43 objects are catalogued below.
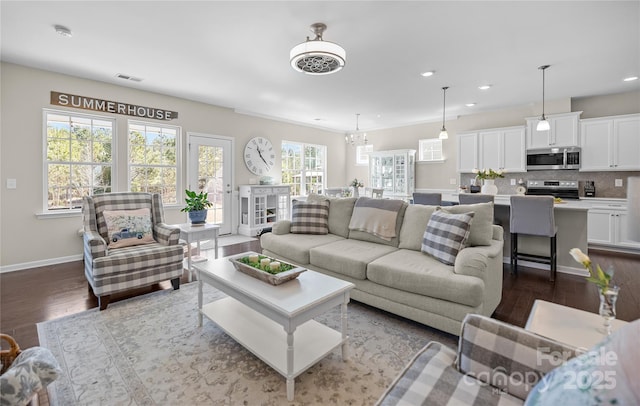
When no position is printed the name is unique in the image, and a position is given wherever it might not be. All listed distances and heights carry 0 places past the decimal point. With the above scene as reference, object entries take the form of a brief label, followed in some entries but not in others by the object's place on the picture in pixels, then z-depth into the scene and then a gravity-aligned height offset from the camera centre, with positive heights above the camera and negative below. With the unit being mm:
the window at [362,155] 8427 +1303
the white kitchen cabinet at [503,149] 5570 +992
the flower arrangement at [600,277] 1141 -307
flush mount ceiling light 2445 +1240
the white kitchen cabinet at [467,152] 6082 +1006
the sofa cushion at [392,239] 3012 -402
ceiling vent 4027 +1719
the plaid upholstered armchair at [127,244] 2645 -464
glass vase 1162 -435
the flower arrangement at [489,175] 4400 +363
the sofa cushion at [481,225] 2531 -229
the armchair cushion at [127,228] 3029 -304
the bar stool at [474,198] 3588 +13
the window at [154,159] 4715 +675
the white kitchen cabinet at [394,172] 7172 +698
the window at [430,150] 6996 +1205
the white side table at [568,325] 1247 -586
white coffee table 1610 -732
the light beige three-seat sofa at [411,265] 2068 -549
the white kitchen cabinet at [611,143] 4664 +927
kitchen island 3514 -491
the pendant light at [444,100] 4691 +1773
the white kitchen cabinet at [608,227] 4633 -448
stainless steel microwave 5133 +739
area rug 1609 -1058
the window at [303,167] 7227 +839
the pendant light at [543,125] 4215 +1072
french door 5387 +527
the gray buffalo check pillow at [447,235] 2383 -308
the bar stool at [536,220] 3340 -245
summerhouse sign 3947 +1384
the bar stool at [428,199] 4266 +1
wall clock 6191 +956
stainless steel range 5285 +208
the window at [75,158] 3993 +598
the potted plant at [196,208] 3545 -110
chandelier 8357 +1763
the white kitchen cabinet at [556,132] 5074 +1202
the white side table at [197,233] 3404 -405
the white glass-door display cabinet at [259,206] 5875 -153
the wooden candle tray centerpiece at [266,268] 1917 -486
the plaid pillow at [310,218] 3553 -235
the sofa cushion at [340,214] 3495 -185
